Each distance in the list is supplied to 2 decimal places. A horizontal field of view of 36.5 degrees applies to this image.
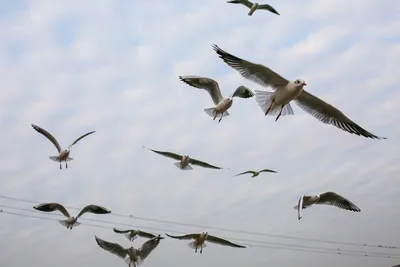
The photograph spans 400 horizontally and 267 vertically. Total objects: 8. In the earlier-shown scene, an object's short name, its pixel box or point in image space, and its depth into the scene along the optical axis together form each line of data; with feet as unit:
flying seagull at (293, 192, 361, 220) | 36.32
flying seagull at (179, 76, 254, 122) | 37.88
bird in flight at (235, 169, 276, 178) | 43.52
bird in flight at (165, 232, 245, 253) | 40.88
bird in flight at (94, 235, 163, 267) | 39.01
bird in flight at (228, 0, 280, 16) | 40.65
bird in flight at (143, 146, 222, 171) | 41.16
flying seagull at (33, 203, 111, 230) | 40.35
